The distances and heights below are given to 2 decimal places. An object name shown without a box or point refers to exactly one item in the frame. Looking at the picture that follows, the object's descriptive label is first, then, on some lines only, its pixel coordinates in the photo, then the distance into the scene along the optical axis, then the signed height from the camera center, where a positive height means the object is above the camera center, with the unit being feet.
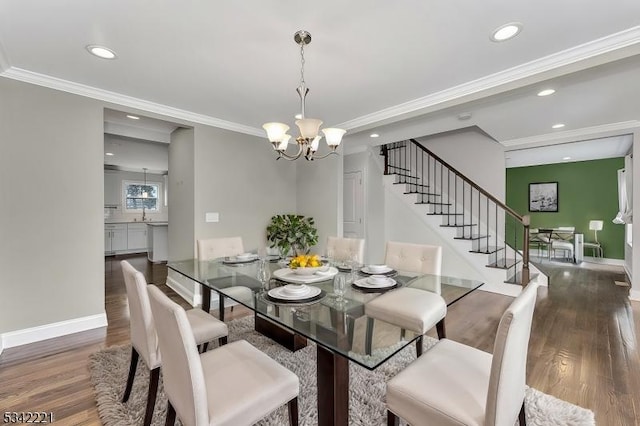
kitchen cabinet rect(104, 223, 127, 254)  23.77 -2.02
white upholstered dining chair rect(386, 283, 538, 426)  3.36 -2.47
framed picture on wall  25.17 +1.34
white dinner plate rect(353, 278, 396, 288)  6.47 -1.64
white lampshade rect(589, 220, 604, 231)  22.00 -1.05
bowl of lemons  7.00 -1.32
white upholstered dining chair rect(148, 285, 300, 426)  3.55 -2.49
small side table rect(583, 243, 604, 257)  22.29 -2.98
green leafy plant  14.52 -1.14
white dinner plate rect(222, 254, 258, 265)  9.09 -1.52
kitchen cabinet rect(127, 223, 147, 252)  24.91 -2.09
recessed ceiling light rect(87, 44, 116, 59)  7.25 +4.22
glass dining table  4.20 -1.83
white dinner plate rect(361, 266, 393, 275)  7.50 -1.56
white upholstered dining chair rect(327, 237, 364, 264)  9.62 -1.26
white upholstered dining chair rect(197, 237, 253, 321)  9.80 -1.29
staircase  16.06 +0.68
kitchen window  25.27 +1.52
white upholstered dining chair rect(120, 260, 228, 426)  5.12 -2.35
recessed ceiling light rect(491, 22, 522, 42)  6.33 +4.13
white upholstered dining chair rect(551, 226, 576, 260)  22.02 -2.41
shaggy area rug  5.47 -3.93
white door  17.80 +0.46
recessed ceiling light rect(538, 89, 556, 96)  9.34 +3.97
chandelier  6.79 +1.99
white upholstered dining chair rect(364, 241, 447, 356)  5.58 -1.98
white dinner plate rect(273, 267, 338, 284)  6.81 -1.58
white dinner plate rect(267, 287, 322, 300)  5.57 -1.64
